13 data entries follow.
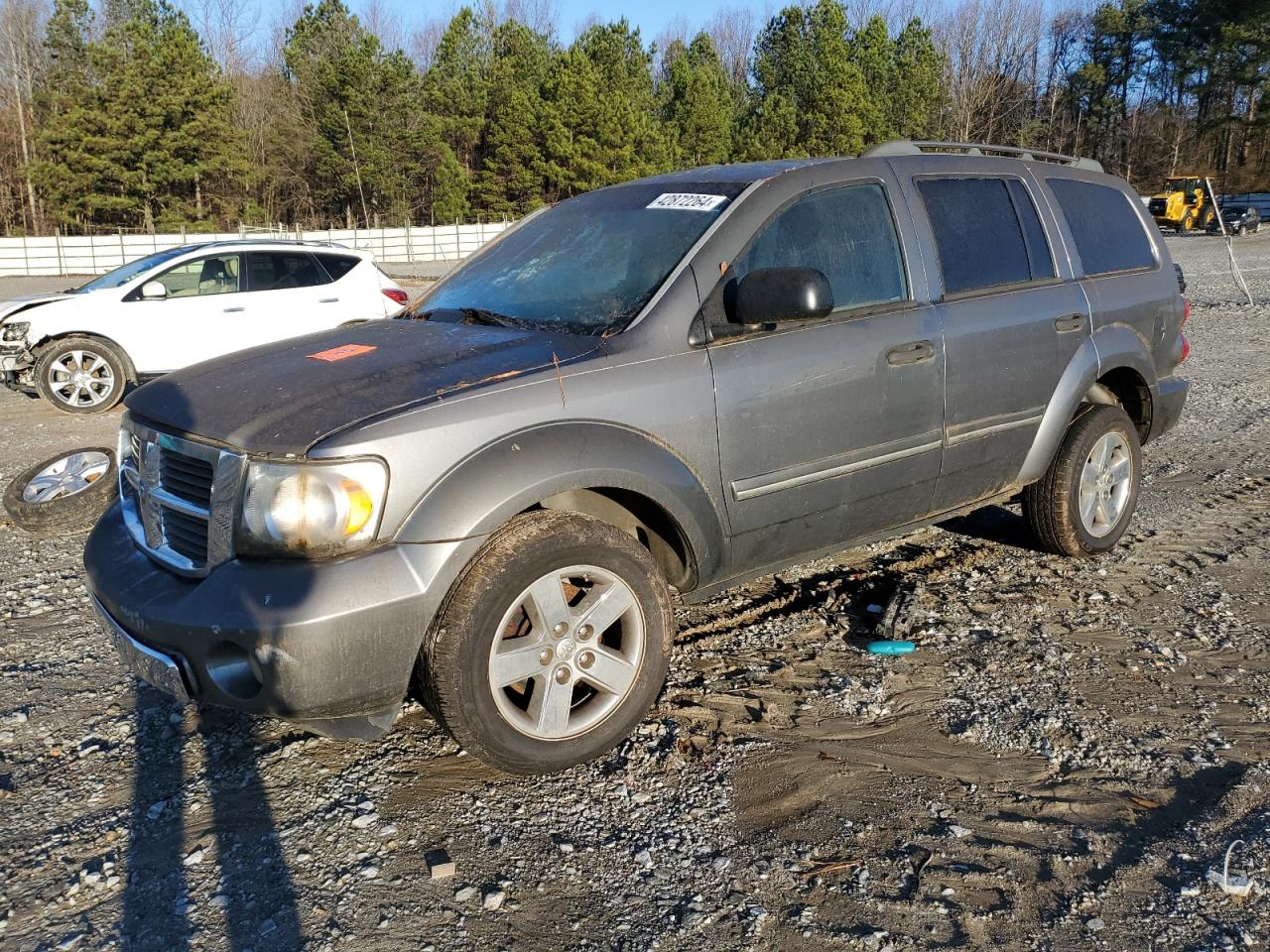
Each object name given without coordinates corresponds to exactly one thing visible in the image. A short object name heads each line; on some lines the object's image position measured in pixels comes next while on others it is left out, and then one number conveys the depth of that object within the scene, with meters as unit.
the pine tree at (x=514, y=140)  54.72
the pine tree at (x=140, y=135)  45.59
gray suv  2.88
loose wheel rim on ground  6.10
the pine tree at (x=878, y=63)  63.59
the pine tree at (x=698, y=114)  59.53
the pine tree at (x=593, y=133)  54.19
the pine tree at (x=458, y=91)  56.75
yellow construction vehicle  39.66
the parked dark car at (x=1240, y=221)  39.75
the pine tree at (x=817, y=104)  58.94
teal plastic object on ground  4.16
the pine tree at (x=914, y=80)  63.81
